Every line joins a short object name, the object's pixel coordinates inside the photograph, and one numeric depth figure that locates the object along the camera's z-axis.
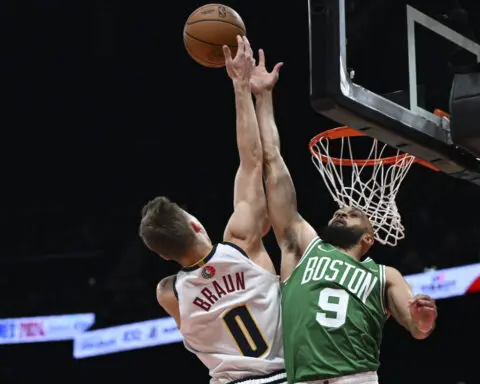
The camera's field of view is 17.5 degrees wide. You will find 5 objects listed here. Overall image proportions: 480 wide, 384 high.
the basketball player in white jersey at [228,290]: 5.83
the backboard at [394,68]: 5.71
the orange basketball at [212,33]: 6.69
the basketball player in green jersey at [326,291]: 5.96
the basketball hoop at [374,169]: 7.65
